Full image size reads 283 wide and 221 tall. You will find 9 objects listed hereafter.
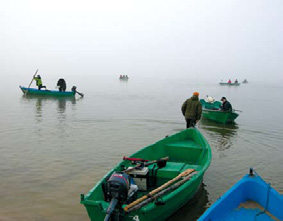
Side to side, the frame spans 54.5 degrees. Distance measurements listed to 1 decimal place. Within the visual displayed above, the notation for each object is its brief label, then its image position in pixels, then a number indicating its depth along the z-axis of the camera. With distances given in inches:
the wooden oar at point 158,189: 193.9
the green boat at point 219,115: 715.4
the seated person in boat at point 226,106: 718.3
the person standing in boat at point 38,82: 1224.2
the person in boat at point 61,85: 1274.6
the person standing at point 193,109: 480.1
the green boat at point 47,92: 1214.4
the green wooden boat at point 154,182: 196.7
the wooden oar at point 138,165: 251.5
